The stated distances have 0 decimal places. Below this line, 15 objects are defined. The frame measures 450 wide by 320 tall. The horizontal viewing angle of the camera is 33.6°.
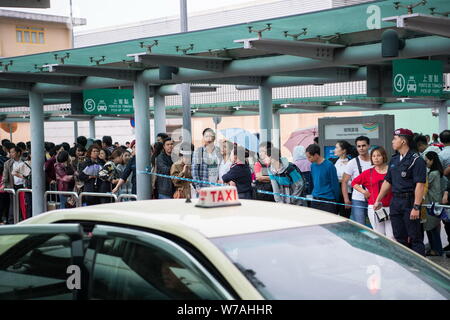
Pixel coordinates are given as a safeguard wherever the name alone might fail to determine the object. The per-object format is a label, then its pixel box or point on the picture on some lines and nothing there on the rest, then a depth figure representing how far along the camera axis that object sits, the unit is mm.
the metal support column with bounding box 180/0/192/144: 18500
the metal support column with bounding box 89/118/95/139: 34731
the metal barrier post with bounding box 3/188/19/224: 15620
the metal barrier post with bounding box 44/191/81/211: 13316
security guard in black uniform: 9148
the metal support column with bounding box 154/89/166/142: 21406
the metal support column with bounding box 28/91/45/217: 16484
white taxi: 3645
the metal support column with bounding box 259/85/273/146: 18531
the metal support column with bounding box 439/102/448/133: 28172
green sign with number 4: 15156
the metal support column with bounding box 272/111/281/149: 31433
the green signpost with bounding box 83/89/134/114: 19828
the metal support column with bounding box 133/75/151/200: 14414
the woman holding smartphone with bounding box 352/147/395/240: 9750
